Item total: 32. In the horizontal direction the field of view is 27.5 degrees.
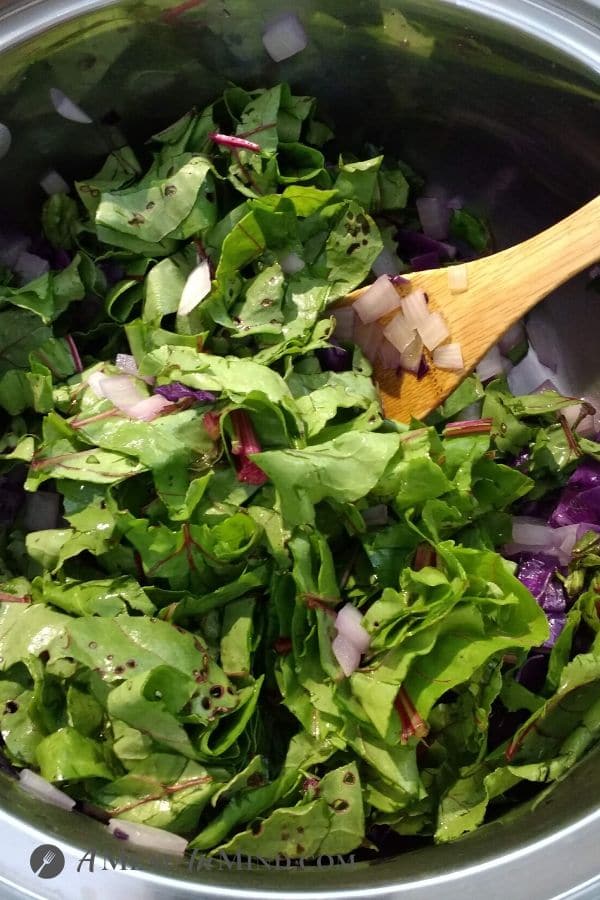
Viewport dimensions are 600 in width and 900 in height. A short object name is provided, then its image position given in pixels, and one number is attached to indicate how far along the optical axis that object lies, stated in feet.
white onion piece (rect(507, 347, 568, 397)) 1.80
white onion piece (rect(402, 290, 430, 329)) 1.64
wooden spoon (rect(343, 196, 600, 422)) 1.59
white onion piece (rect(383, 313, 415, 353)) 1.64
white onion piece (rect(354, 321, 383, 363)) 1.65
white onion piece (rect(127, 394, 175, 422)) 1.50
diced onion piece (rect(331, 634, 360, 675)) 1.44
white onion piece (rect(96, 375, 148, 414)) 1.52
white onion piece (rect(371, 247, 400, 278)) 1.71
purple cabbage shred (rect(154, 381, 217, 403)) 1.48
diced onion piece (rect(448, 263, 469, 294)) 1.62
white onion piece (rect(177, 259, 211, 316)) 1.57
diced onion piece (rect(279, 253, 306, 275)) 1.61
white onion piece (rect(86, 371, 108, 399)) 1.54
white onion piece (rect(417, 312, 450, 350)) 1.64
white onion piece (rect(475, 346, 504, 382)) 1.76
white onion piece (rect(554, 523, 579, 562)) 1.65
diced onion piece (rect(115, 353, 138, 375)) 1.59
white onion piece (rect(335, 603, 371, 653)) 1.46
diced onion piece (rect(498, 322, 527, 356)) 1.81
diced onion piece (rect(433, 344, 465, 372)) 1.63
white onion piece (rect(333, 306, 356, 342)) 1.64
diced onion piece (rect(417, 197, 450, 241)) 1.80
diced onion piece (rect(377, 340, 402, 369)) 1.65
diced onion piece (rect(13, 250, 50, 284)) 1.68
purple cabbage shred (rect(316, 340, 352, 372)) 1.62
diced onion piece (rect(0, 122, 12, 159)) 1.59
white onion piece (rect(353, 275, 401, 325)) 1.62
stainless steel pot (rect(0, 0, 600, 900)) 1.34
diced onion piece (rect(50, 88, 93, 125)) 1.60
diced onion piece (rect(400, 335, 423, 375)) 1.64
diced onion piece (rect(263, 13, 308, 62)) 1.60
